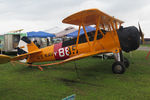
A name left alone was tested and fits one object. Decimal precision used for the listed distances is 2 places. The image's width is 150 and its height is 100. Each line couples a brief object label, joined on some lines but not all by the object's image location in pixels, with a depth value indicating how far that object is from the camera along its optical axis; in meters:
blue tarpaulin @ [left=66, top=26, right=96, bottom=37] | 13.14
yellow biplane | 5.42
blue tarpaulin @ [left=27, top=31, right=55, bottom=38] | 14.62
